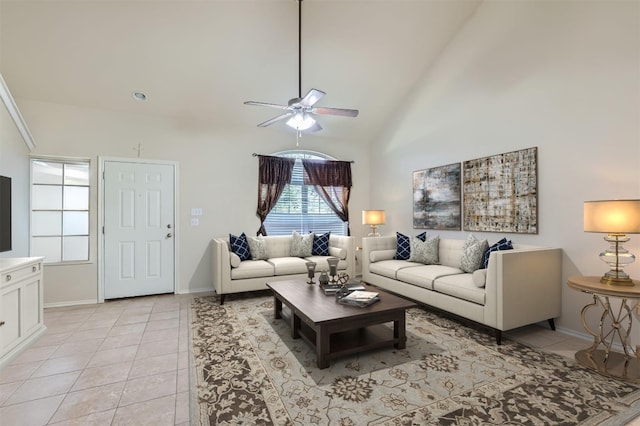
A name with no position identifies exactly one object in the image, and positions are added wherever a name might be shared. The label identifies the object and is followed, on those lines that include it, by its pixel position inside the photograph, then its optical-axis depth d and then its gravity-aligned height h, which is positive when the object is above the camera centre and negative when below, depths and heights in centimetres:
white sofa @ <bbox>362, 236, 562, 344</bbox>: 277 -77
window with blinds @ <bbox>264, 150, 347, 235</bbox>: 550 +6
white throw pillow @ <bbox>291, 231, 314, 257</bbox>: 505 -53
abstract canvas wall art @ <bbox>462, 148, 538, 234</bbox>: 336 +26
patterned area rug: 178 -120
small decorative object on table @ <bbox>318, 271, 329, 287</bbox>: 337 -74
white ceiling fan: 291 +109
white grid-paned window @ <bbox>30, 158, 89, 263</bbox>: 402 +6
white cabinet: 248 -83
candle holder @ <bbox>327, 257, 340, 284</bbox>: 328 -61
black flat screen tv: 286 +1
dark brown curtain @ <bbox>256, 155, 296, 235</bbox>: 526 +60
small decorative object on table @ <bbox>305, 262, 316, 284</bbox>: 342 -64
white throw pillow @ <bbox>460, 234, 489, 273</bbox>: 347 -49
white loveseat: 412 -76
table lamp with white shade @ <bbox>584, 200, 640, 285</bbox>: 226 -10
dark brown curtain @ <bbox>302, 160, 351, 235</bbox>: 564 +63
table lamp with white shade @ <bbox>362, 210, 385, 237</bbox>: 522 -6
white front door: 433 -22
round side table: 221 -112
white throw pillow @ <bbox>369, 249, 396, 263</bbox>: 462 -64
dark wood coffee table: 235 -90
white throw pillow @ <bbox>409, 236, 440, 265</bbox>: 418 -53
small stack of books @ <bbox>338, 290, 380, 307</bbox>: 265 -77
